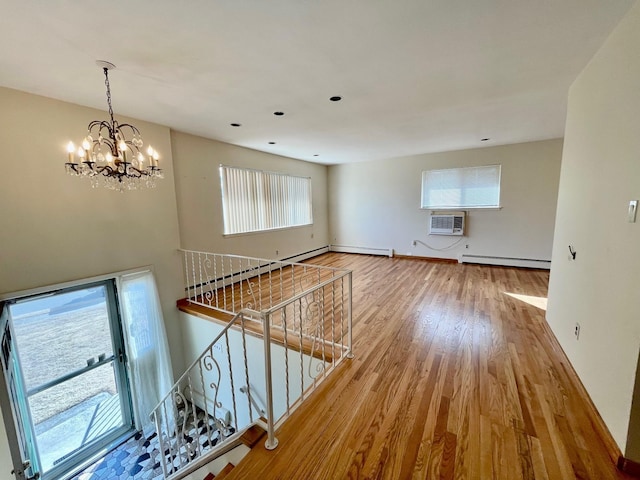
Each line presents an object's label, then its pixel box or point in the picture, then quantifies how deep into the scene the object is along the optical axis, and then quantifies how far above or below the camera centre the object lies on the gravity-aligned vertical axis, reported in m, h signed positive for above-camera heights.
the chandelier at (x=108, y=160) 1.79 +0.38
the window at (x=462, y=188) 5.52 +0.36
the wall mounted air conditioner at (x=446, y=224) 5.78 -0.43
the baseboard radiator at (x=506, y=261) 5.24 -1.21
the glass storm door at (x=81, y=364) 2.61 -1.78
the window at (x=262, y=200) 4.67 +0.15
